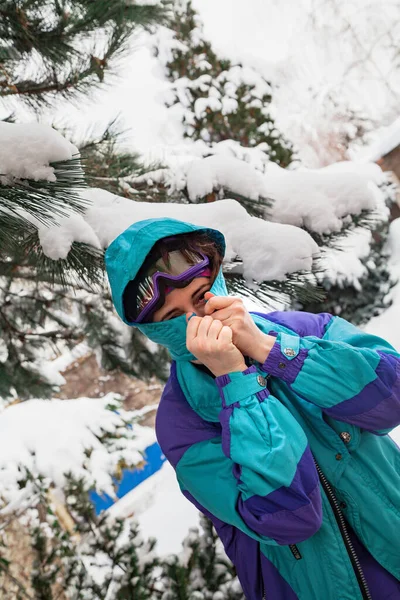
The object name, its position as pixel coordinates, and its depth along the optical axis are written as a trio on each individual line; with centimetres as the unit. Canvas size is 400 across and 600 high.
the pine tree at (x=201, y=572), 189
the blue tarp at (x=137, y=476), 633
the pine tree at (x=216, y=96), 750
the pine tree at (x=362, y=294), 520
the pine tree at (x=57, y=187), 97
